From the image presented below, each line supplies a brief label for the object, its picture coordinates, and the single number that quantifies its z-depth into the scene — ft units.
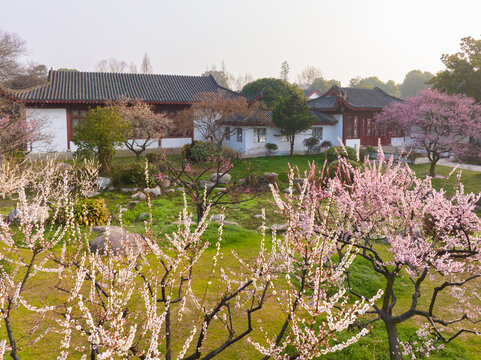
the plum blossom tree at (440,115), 70.03
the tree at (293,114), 81.06
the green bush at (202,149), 72.38
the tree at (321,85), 233.33
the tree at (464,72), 84.28
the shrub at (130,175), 55.36
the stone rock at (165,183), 55.46
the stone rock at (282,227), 36.93
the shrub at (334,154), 76.23
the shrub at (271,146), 83.25
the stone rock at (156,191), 52.76
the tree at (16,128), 42.85
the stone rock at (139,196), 50.98
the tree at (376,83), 260.83
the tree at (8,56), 114.11
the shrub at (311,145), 87.04
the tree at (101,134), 55.67
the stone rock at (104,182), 54.10
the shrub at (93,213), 36.90
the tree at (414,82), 256.68
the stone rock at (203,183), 57.30
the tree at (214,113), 78.64
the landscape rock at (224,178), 60.16
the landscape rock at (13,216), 36.08
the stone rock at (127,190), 53.78
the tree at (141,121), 71.77
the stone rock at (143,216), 41.41
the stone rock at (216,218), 40.03
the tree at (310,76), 311.68
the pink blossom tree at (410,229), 15.21
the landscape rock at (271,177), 63.07
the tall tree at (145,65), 255.97
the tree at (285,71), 190.76
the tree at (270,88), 102.99
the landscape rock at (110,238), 28.55
